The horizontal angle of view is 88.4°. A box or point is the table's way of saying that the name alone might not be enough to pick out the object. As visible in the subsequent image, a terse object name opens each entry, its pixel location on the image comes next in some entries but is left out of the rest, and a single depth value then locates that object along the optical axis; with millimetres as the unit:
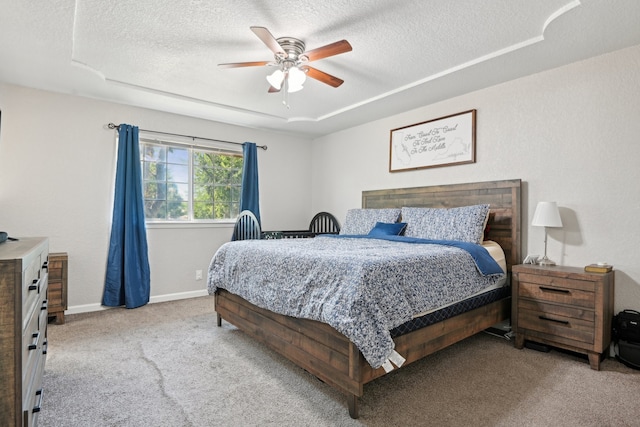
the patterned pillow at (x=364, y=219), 3861
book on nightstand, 2388
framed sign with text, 3504
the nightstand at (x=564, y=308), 2305
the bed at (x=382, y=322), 1736
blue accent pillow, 3527
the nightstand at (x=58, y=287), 3139
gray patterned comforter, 1698
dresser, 1033
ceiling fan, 2254
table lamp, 2656
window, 4176
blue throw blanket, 2551
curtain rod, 3788
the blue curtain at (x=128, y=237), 3715
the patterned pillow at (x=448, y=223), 2984
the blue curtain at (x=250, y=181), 4723
